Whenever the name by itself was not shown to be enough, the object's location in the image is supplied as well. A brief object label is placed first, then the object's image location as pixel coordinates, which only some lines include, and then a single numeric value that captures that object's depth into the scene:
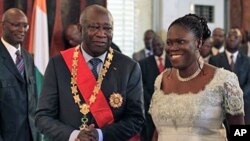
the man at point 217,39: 7.65
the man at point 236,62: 5.90
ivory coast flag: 5.79
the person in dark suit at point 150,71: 6.21
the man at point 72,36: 5.94
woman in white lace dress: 2.77
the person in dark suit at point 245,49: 7.58
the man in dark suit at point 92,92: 2.91
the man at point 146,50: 7.41
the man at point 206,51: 6.82
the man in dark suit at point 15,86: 4.21
